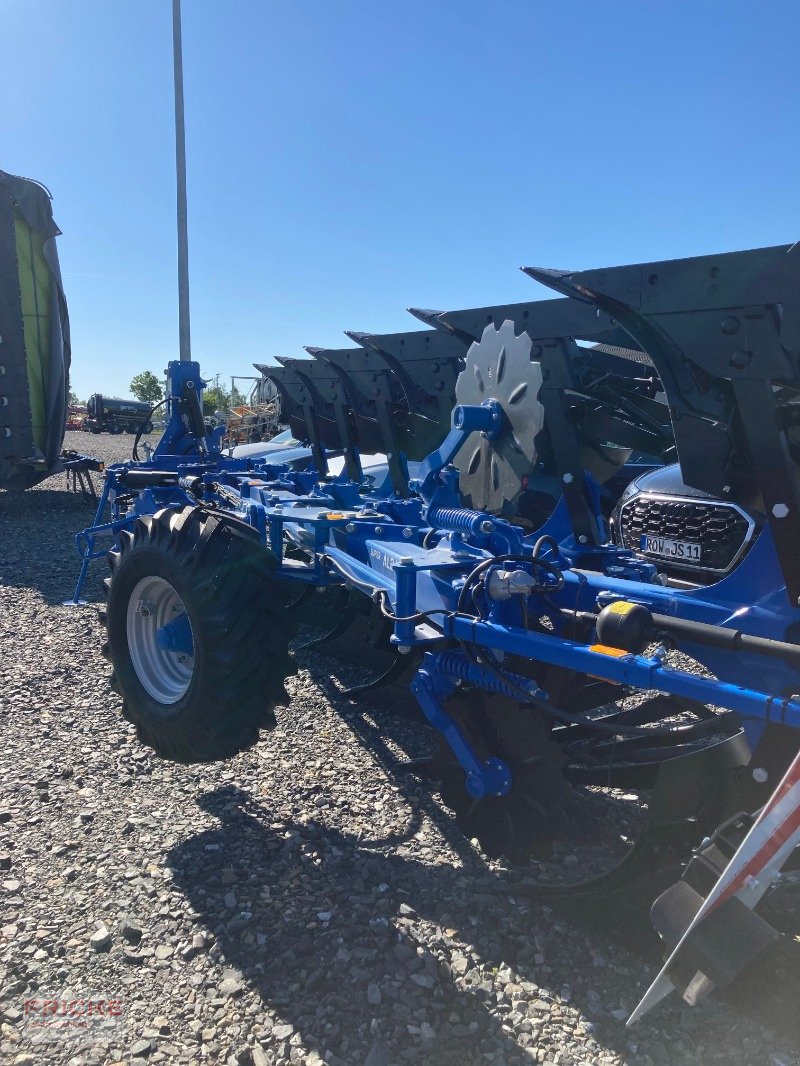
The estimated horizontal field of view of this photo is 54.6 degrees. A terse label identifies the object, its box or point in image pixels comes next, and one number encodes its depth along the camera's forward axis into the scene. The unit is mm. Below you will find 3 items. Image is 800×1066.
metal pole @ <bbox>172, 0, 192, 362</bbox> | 10836
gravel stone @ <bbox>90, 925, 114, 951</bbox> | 2465
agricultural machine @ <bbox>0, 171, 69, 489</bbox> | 10492
